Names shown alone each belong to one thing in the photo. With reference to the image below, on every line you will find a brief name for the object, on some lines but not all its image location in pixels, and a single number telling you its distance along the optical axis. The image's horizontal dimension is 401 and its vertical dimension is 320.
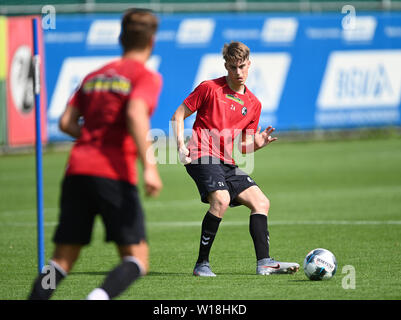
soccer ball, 16.33
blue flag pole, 16.06
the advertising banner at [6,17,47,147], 47.78
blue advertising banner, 51.09
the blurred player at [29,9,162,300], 11.44
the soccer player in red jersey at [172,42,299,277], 17.44
